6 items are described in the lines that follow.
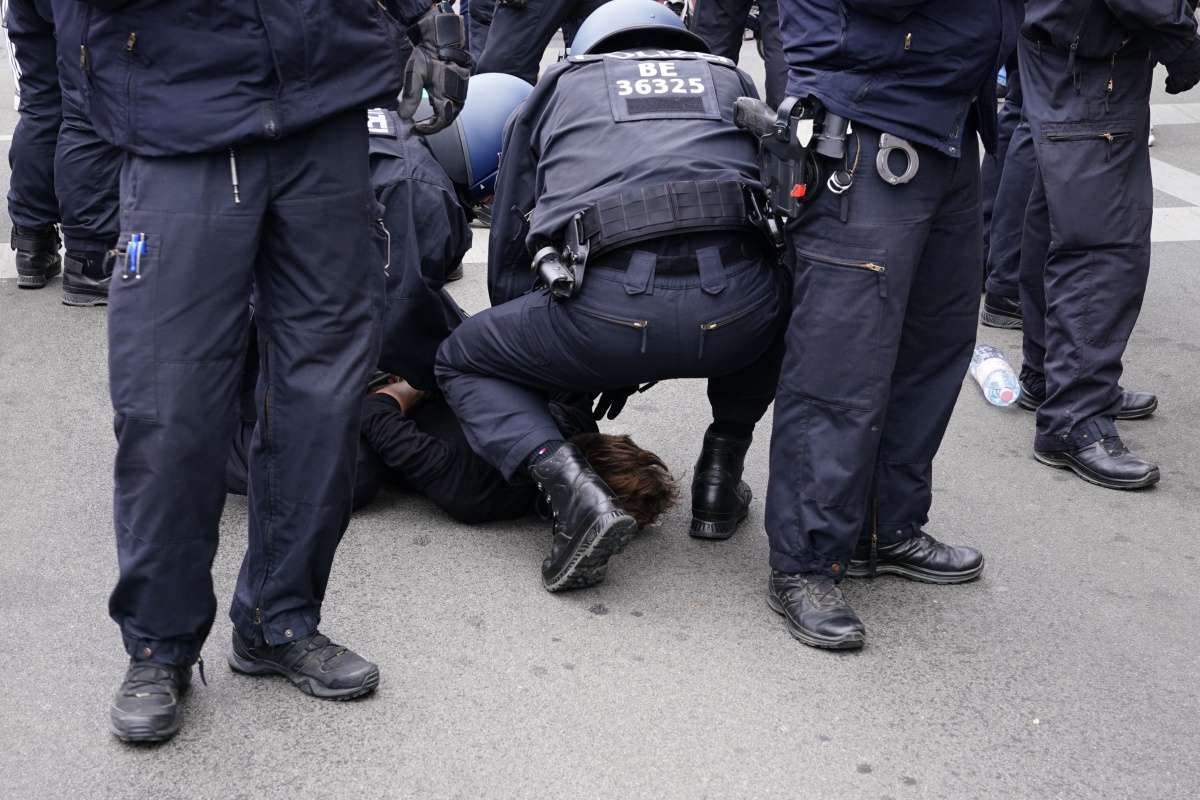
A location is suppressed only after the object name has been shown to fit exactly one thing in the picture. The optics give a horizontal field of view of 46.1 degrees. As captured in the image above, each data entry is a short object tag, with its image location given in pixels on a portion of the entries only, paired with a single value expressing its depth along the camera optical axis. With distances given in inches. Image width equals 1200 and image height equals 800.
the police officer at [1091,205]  159.8
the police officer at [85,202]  208.5
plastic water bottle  189.0
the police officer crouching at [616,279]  130.6
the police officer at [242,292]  100.1
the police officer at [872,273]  120.0
